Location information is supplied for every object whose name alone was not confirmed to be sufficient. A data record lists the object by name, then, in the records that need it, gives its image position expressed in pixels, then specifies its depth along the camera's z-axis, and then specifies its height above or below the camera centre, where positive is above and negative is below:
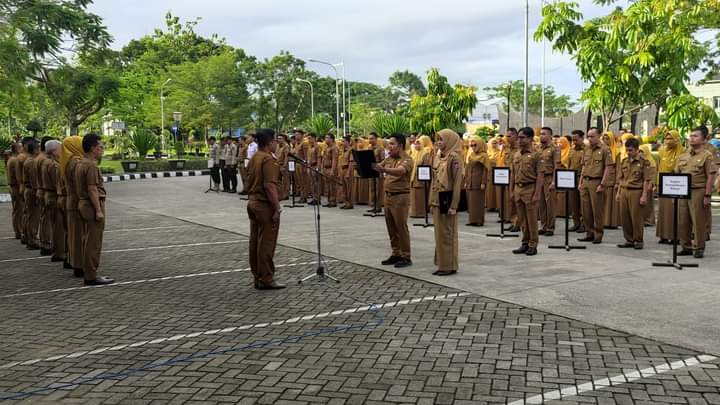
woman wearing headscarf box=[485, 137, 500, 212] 15.84 -0.48
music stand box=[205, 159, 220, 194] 23.47 +0.10
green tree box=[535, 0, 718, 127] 15.99 +2.89
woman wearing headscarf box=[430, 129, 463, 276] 8.81 -0.40
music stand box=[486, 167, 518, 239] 11.91 -0.21
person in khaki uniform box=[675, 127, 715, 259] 9.92 -0.45
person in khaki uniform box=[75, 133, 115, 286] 8.71 -0.45
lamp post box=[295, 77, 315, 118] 62.42 +6.63
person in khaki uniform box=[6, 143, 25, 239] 12.60 -0.28
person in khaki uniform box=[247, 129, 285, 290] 8.05 -0.48
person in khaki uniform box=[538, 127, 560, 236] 12.34 -0.44
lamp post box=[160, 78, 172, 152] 52.26 +4.46
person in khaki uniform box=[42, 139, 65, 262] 10.59 -0.44
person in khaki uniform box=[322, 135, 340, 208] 18.88 +0.11
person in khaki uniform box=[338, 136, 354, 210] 18.01 -0.19
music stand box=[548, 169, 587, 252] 10.66 -0.26
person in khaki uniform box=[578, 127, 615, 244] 11.38 -0.30
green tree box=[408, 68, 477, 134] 24.64 +2.25
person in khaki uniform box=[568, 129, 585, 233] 12.54 +0.01
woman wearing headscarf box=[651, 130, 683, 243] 11.02 -0.09
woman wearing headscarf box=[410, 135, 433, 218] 14.60 -0.21
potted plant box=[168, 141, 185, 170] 37.09 +0.22
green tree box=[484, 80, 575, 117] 71.19 +7.29
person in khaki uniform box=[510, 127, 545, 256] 10.12 -0.27
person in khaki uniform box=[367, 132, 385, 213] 16.83 +0.21
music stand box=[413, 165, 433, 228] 13.21 -0.13
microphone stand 8.77 -1.42
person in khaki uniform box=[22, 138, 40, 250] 11.72 -0.50
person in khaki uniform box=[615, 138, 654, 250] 10.82 -0.44
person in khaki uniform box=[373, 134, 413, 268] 9.48 -0.59
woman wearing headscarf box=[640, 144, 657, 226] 13.23 -0.96
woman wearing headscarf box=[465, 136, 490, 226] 14.14 -0.27
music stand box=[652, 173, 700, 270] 9.07 -0.34
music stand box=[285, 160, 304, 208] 18.53 -0.29
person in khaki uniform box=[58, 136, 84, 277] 8.96 -0.27
